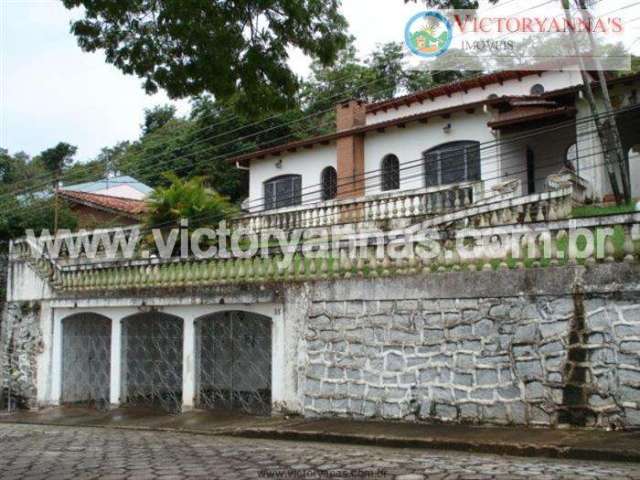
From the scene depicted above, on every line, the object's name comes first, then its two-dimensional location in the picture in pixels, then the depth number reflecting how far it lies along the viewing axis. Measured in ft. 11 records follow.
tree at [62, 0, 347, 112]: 23.63
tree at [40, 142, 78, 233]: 136.36
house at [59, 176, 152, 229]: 79.30
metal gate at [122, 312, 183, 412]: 43.83
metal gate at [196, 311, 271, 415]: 40.75
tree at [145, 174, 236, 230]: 57.21
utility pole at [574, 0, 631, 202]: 49.70
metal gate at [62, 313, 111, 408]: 47.91
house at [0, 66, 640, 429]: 27.27
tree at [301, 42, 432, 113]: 101.09
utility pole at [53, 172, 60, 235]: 65.98
